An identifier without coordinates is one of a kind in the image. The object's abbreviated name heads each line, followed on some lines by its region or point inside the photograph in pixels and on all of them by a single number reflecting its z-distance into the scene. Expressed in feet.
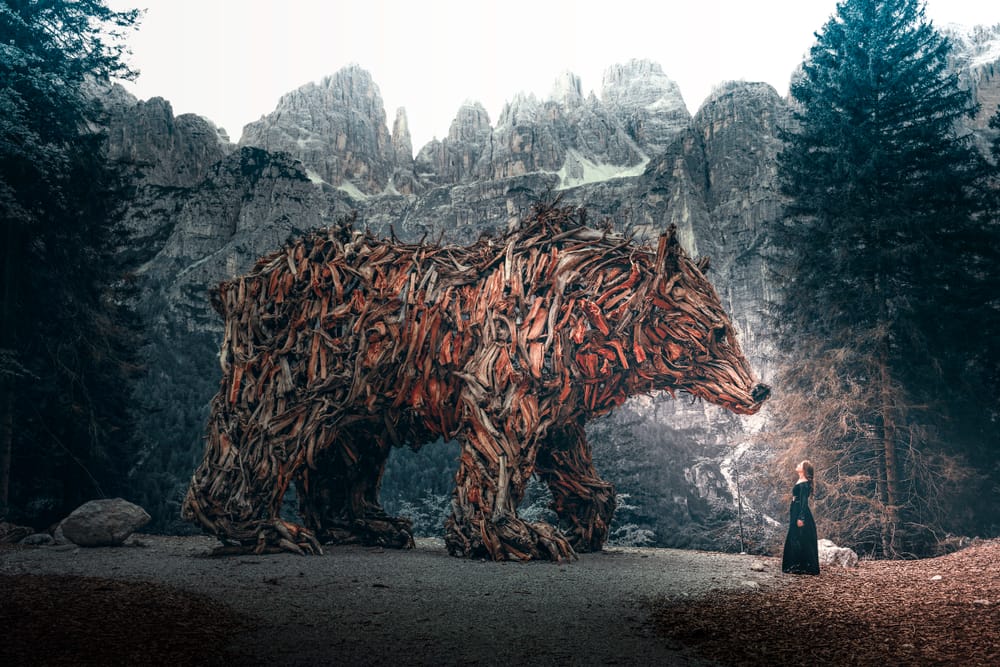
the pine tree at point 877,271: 35.27
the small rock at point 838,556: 24.99
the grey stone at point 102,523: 27.76
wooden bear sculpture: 24.58
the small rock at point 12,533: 29.26
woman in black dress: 21.93
